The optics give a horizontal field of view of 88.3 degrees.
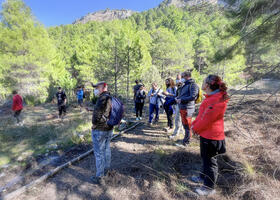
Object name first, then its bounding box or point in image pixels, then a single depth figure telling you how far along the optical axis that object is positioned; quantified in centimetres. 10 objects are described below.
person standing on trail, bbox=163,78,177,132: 479
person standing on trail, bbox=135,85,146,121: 626
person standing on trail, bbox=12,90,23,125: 733
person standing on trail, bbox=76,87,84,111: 1173
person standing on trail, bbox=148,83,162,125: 543
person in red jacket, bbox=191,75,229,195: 204
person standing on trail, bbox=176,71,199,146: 346
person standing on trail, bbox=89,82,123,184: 255
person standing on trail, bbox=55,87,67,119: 812
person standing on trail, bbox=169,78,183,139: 423
